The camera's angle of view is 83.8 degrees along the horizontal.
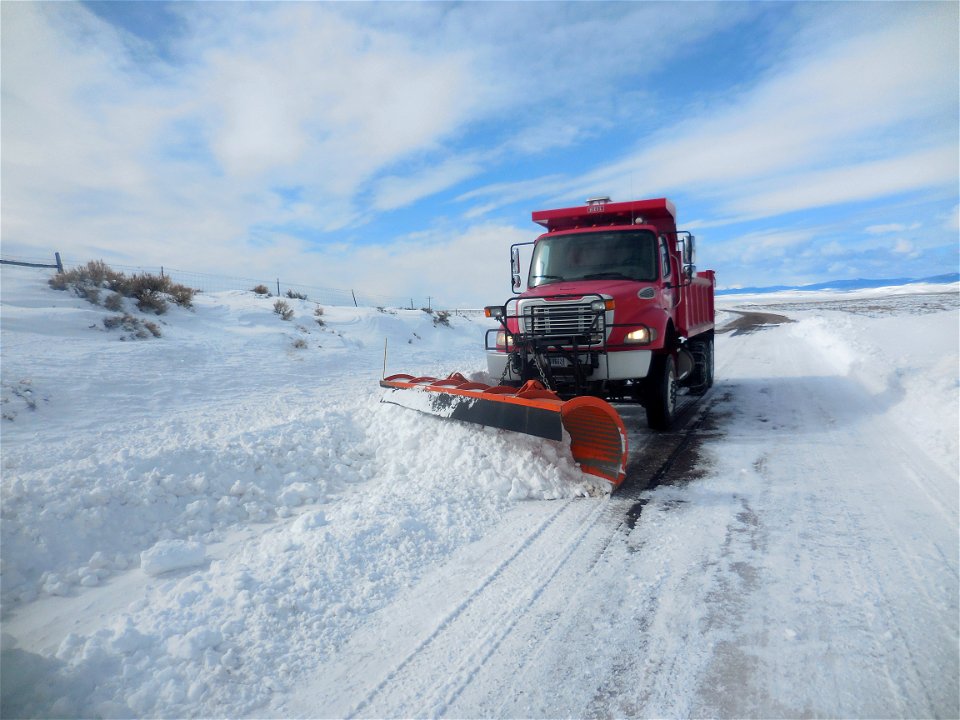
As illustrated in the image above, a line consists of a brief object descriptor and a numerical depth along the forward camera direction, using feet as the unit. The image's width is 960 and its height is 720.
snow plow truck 16.33
